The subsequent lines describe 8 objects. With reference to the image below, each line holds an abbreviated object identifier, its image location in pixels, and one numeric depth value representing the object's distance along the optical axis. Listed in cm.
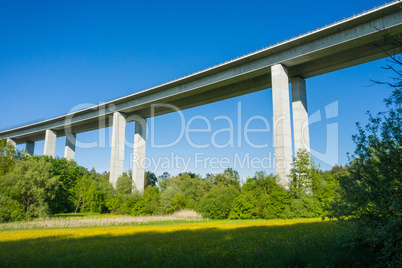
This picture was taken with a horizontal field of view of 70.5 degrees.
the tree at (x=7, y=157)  4282
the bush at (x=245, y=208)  2819
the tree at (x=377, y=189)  587
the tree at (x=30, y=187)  3241
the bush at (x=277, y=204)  2712
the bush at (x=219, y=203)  3038
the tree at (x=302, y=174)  2873
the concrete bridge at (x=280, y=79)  2850
